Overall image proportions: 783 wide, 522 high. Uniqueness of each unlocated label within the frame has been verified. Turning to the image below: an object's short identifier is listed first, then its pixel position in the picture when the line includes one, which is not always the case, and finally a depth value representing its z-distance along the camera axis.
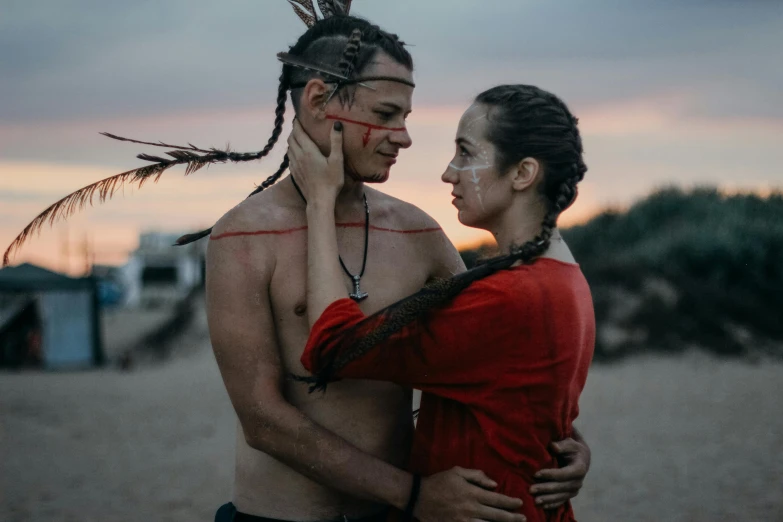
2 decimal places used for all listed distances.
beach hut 20.97
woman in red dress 2.37
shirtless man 2.51
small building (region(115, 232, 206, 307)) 44.81
